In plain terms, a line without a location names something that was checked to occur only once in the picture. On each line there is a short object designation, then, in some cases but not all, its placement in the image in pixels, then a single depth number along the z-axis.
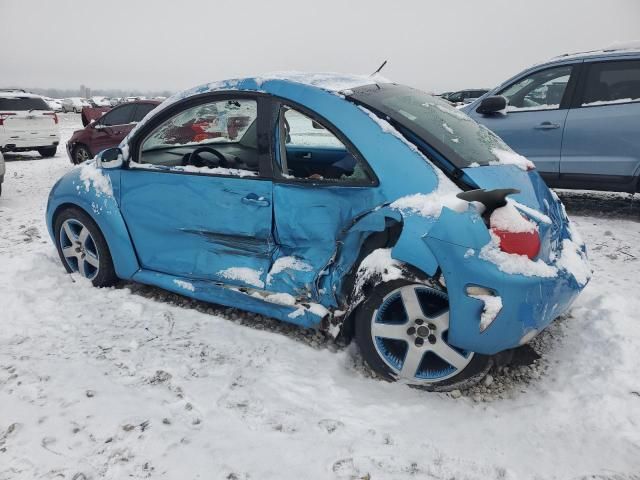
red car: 10.37
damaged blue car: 2.31
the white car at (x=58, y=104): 44.20
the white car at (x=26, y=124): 11.68
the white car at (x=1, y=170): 7.11
